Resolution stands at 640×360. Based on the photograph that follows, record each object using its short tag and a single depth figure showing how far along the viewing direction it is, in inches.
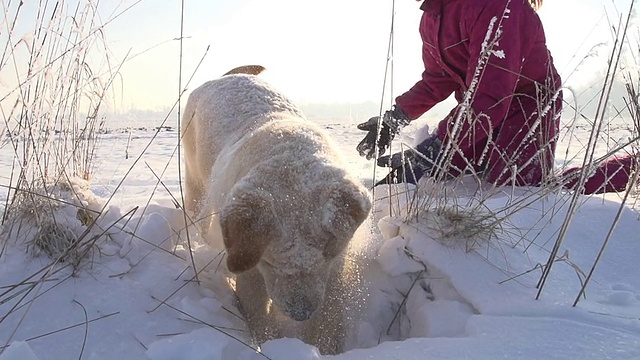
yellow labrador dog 75.6
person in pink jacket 143.2
